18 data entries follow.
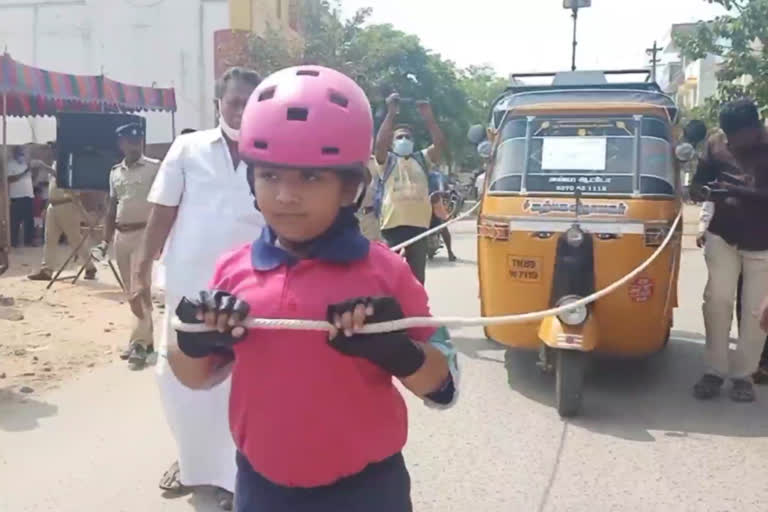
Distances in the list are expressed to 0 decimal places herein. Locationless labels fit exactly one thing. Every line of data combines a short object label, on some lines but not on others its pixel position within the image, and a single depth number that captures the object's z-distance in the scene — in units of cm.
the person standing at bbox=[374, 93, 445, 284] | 757
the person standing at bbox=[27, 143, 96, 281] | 1147
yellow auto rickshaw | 576
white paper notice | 626
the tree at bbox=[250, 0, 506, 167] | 2503
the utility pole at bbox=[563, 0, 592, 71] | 1650
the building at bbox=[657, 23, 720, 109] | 5322
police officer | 819
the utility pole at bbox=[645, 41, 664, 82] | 4533
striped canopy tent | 1299
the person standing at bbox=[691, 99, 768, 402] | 561
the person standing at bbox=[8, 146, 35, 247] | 1464
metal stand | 1105
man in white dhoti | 382
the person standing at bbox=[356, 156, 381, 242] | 820
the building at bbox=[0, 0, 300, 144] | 2848
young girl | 200
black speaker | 1177
